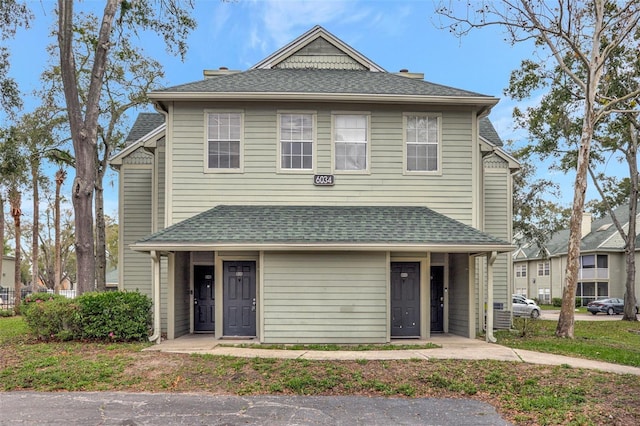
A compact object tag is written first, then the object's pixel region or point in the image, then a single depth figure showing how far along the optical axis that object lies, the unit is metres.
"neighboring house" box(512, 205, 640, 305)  40.62
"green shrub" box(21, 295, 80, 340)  12.50
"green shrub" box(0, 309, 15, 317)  25.45
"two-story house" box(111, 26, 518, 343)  12.97
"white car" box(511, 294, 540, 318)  27.52
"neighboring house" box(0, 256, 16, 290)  52.06
